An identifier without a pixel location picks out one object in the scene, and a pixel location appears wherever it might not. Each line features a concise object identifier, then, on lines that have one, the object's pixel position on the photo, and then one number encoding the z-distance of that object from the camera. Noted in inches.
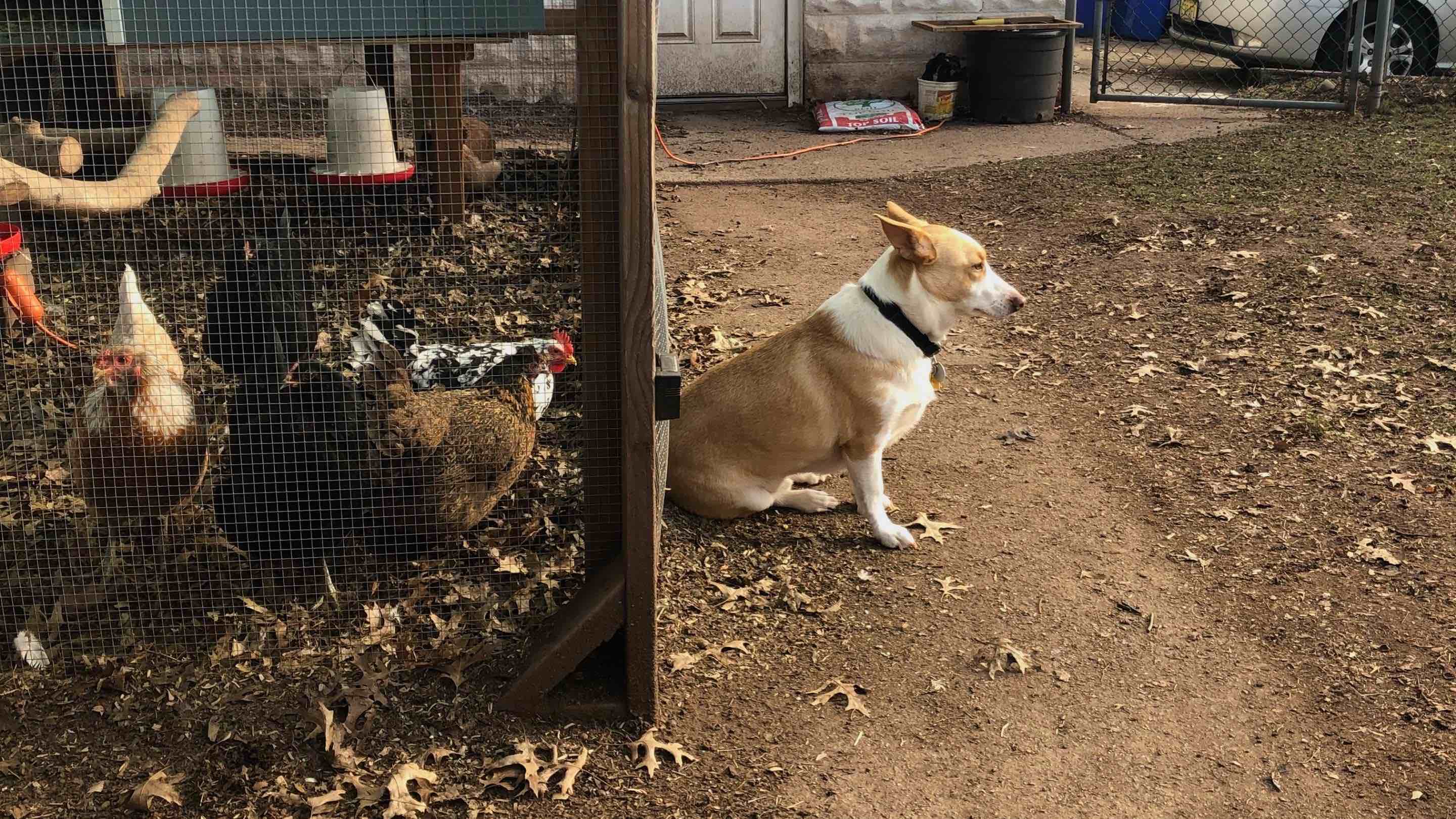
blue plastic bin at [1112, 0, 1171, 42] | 585.3
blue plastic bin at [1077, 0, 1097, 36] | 607.8
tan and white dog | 159.2
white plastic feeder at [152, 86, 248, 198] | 256.5
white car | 429.4
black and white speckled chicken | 165.5
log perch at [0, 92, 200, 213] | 193.5
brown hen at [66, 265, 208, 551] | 133.3
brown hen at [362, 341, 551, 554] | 140.1
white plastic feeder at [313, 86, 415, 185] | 255.0
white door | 423.2
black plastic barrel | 402.9
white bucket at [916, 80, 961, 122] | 412.8
